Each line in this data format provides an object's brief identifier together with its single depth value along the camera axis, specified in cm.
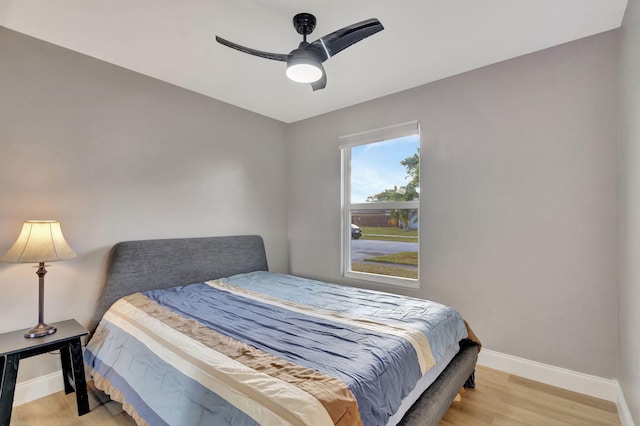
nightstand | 163
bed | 113
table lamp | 182
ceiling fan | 162
